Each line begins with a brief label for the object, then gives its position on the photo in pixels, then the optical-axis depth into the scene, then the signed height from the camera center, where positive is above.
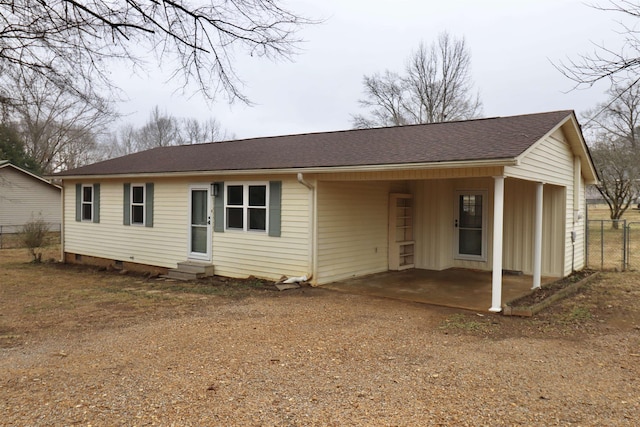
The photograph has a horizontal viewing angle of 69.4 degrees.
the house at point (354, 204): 8.37 +0.09
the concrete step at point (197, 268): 10.48 -1.40
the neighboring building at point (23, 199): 24.28 +0.36
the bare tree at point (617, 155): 24.08 +2.96
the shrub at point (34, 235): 14.71 -1.02
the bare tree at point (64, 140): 28.89 +4.55
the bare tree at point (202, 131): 46.62 +7.80
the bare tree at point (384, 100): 33.28 +7.97
